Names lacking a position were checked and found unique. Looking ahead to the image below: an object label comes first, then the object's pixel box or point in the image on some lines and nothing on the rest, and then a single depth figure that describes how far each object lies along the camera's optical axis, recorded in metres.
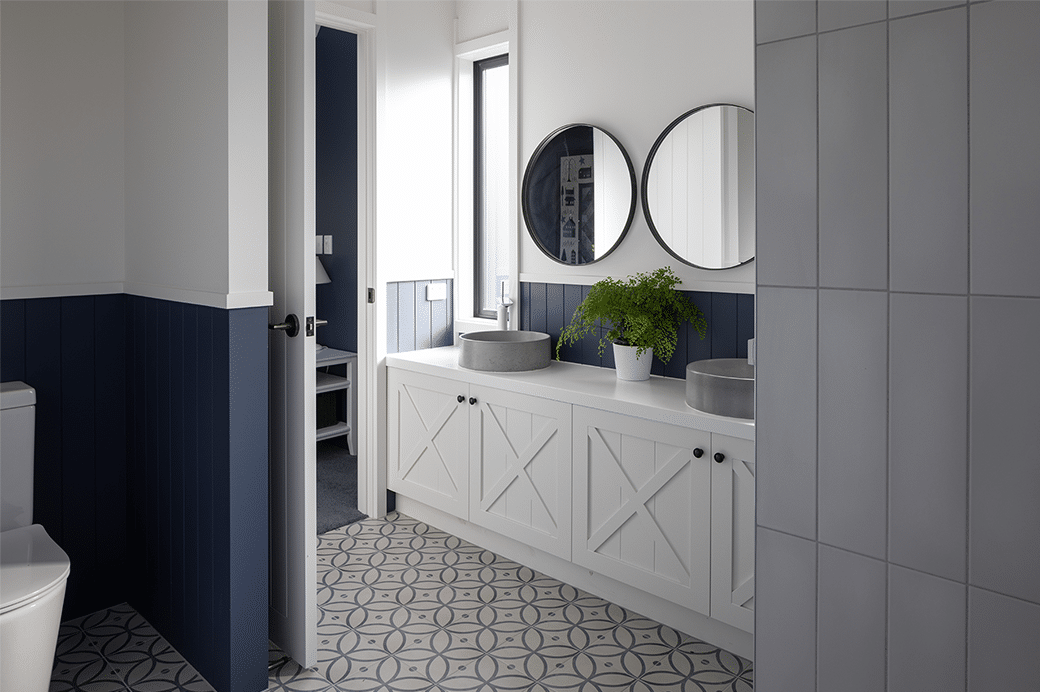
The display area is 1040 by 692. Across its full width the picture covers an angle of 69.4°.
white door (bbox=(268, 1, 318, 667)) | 2.14
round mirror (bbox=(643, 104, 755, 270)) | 2.60
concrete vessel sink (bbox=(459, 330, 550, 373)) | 2.99
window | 3.61
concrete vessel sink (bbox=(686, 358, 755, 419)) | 2.22
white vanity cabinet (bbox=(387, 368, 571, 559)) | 2.75
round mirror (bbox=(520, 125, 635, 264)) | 3.01
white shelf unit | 4.09
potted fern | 2.74
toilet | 1.70
